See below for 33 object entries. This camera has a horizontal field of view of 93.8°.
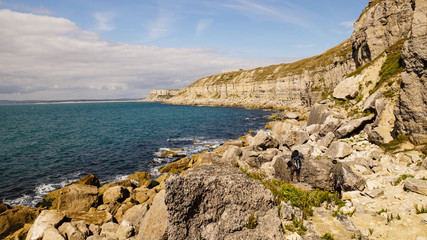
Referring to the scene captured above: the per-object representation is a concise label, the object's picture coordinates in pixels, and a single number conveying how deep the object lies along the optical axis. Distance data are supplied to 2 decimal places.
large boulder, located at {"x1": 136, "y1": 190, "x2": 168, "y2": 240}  8.35
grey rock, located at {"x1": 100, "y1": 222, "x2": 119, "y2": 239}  11.09
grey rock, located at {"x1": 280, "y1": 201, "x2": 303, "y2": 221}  8.71
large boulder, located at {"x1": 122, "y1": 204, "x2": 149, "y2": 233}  11.28
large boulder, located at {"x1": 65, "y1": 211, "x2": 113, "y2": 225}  12.93
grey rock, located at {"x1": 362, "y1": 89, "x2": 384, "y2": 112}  20.71
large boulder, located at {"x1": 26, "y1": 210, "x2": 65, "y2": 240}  10.86
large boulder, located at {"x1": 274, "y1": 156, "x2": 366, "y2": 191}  11.16
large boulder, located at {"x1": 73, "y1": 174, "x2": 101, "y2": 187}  19.70
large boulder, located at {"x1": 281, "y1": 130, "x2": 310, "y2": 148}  23.91
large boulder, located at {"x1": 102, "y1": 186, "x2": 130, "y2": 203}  16.33
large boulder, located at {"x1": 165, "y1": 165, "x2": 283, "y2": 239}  6.78
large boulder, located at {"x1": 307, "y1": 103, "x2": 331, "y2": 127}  26.44
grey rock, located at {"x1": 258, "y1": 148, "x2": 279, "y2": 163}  20.58
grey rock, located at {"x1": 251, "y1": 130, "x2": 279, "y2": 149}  26.14
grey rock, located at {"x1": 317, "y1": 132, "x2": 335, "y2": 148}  20.12
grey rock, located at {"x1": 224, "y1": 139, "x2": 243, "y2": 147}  32.03
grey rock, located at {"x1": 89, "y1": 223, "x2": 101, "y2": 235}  11.94
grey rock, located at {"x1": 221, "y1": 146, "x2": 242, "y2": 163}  23.61
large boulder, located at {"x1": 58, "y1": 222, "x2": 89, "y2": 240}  11.06
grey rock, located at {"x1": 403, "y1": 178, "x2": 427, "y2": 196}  9.30
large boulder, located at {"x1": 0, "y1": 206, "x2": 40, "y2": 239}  14.01
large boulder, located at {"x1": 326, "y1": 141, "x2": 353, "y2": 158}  16.53
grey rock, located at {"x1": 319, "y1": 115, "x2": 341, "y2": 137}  22.01
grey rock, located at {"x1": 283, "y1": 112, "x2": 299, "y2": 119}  53.97
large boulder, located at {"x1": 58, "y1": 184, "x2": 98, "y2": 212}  15.20
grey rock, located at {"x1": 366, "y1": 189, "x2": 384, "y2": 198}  10.02
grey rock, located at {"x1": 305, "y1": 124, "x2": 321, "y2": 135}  25.37
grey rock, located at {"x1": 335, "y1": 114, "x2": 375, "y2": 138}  19.73
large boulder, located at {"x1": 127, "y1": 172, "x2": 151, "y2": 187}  23.17
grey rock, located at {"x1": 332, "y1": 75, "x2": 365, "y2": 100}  27.01
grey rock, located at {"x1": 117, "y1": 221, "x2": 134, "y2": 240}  10.54
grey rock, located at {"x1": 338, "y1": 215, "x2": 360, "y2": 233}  7.85
